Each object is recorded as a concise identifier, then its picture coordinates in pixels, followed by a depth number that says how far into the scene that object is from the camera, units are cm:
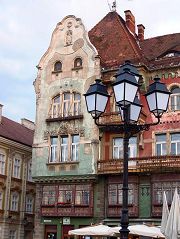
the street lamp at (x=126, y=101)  982
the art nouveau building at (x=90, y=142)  2911
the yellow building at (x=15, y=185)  3716
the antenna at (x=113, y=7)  3682
